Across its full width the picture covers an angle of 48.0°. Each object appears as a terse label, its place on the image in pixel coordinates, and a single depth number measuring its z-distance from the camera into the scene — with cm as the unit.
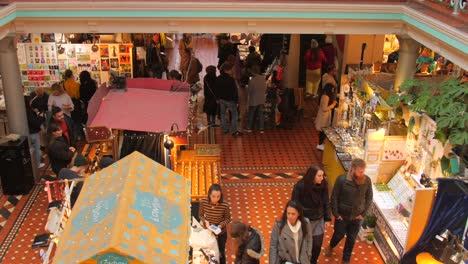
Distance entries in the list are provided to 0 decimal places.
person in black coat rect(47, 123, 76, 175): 818
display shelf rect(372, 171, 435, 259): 657
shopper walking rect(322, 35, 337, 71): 1355
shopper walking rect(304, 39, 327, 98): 1316
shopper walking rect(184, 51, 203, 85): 1365
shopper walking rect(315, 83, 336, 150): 1008
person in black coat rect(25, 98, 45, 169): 967
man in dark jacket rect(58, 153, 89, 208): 668
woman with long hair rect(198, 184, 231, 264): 636
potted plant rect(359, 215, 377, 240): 785
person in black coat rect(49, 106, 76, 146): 877
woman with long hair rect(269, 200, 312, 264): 573
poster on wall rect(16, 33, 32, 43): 1142
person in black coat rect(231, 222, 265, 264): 553
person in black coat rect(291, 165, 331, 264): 640
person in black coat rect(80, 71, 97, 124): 1118
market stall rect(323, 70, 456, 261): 703
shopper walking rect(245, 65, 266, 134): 1152
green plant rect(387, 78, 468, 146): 639
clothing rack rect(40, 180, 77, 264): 449
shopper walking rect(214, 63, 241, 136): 1136
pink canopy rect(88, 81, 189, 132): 809
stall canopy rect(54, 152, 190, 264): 373
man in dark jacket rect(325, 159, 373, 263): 662
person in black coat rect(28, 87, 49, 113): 1004
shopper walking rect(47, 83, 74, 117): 1018
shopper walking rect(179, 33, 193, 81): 1423
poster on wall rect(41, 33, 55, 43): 1164
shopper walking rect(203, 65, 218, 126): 1189
